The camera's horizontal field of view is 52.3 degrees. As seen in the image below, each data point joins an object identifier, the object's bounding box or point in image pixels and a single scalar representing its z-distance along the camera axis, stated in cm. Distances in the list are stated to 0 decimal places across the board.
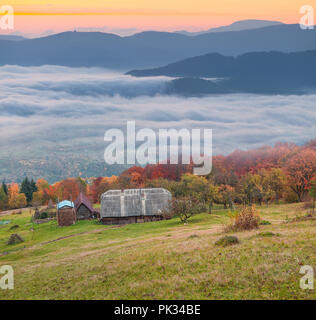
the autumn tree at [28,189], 10794
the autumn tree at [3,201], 10325
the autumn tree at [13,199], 10106
